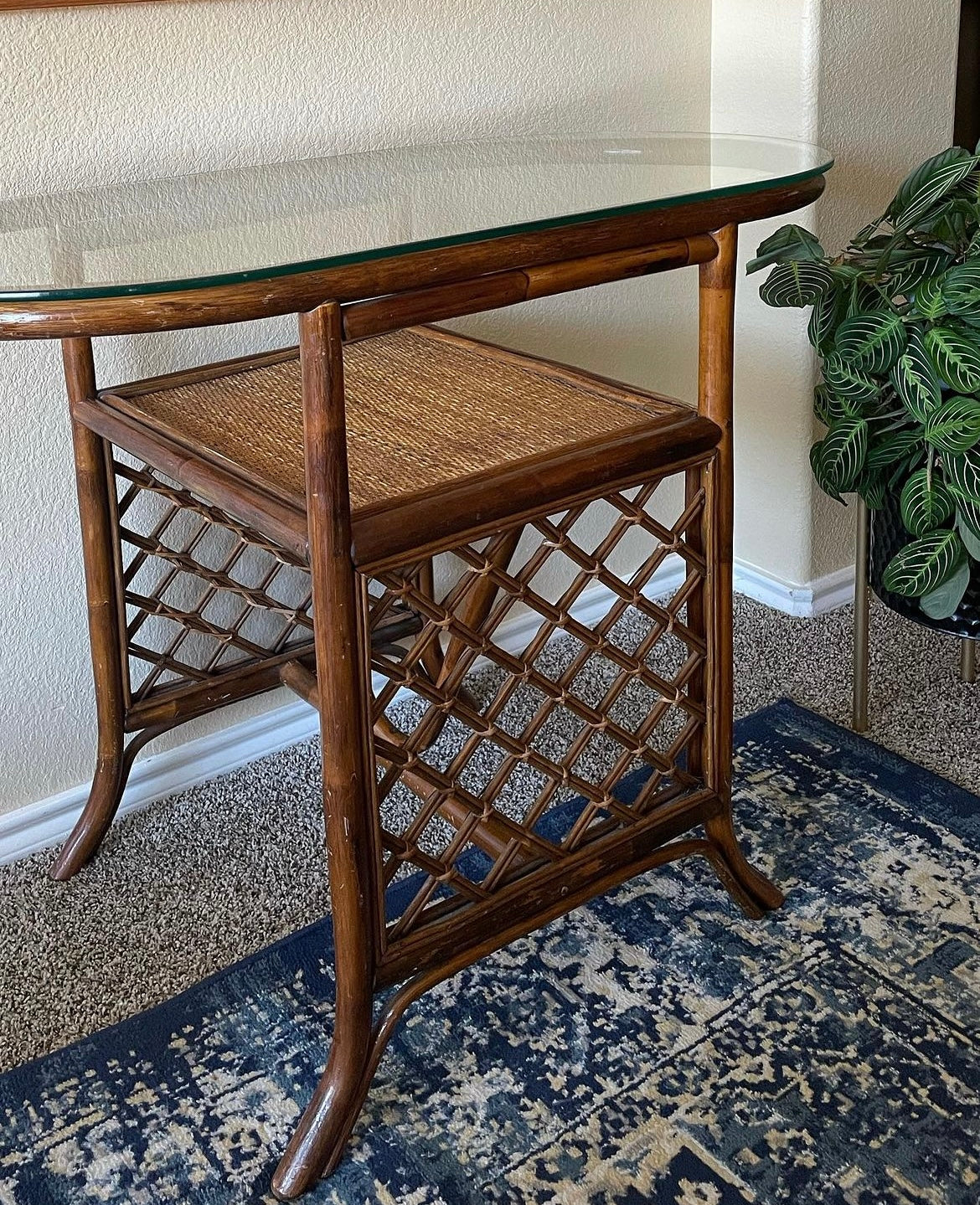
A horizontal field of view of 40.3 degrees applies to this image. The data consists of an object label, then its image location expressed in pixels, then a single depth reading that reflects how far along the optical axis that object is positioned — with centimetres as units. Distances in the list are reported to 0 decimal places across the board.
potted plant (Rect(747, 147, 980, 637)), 142
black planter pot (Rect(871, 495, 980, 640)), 159
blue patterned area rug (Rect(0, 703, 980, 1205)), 115
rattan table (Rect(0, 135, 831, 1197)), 99
